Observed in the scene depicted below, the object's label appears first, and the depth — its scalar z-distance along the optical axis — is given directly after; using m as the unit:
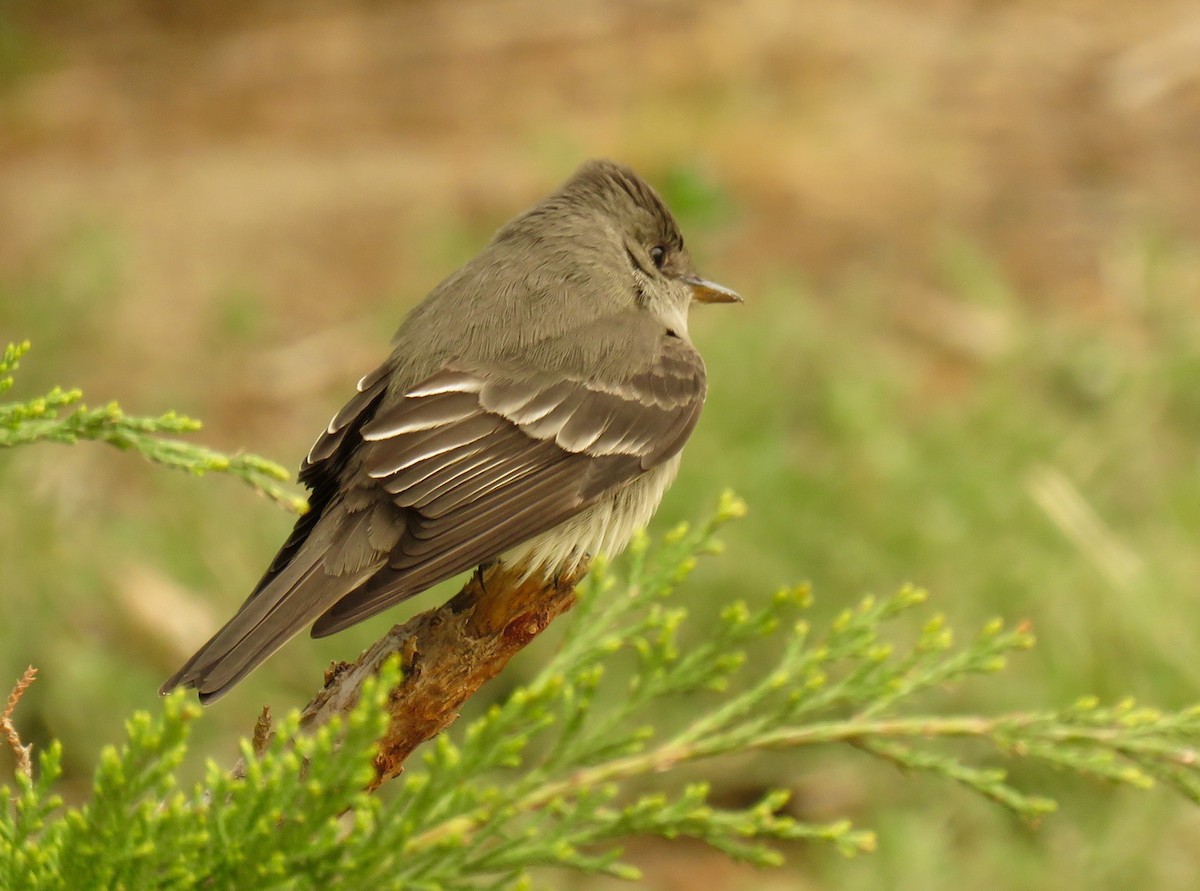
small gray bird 6.06
